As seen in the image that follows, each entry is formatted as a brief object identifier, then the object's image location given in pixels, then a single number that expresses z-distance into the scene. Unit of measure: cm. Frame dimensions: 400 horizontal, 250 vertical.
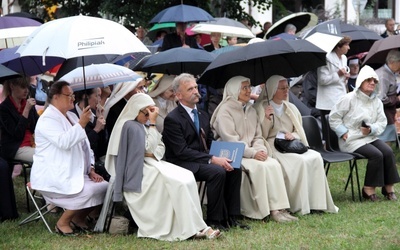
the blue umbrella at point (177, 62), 1059
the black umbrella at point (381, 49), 1192
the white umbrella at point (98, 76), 952
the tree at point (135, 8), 1872
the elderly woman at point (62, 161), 847
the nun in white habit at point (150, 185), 834
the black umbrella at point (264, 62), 926
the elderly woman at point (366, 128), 1065
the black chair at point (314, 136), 1074
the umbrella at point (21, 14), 1459
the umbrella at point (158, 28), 1663
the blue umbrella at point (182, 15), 1441
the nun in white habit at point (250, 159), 935
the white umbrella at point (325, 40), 1223
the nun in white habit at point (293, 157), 970
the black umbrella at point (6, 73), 891
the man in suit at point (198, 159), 882
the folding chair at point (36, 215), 884
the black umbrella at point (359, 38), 1466
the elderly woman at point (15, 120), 972
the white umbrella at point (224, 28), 1428
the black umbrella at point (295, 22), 1686
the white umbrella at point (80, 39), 828
